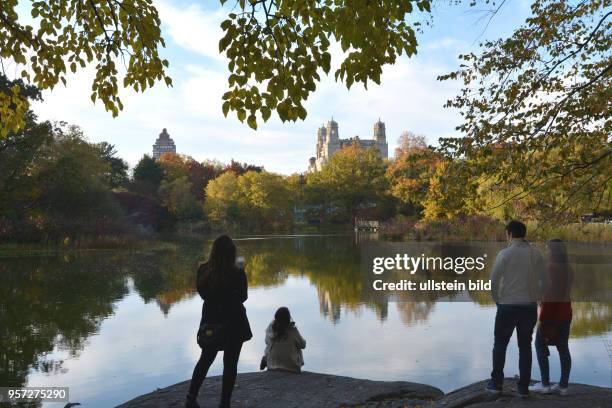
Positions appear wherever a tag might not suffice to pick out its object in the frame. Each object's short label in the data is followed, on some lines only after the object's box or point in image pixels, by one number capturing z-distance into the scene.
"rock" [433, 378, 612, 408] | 4.36
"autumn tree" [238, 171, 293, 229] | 54.28
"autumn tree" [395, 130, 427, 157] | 51.62
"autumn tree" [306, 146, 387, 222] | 55.44
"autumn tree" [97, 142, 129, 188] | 60.54
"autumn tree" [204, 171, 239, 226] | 54.22
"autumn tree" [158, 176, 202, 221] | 52.03
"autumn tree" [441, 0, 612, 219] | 5.96
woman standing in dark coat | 4.17
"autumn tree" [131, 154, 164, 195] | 58.01
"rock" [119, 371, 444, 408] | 4.93
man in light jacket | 4.42
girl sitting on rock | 5.82
